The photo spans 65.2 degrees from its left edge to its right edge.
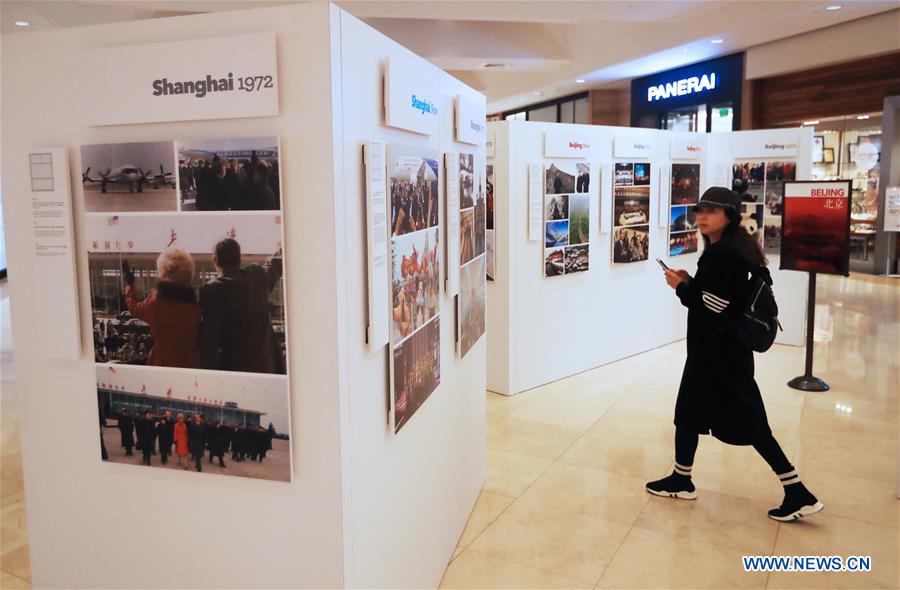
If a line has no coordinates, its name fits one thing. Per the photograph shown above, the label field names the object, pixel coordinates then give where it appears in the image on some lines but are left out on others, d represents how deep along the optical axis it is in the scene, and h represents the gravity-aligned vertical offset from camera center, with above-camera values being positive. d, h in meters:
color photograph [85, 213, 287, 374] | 2.27 -0.23
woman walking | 4.12 -0.85
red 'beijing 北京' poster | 6.87 -0.19
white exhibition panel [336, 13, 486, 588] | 2.39 -0.94
